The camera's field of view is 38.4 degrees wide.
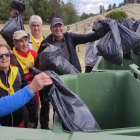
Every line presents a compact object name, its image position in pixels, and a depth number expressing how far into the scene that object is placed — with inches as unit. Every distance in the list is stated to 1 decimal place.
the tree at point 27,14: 1175.8
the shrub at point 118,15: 565.7
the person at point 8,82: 68.1
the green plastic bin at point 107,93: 78.7
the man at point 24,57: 91.3
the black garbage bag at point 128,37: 93.8
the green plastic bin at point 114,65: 115.8
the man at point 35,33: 115.9
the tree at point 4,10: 1220.5
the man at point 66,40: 104.6
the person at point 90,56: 151.6
